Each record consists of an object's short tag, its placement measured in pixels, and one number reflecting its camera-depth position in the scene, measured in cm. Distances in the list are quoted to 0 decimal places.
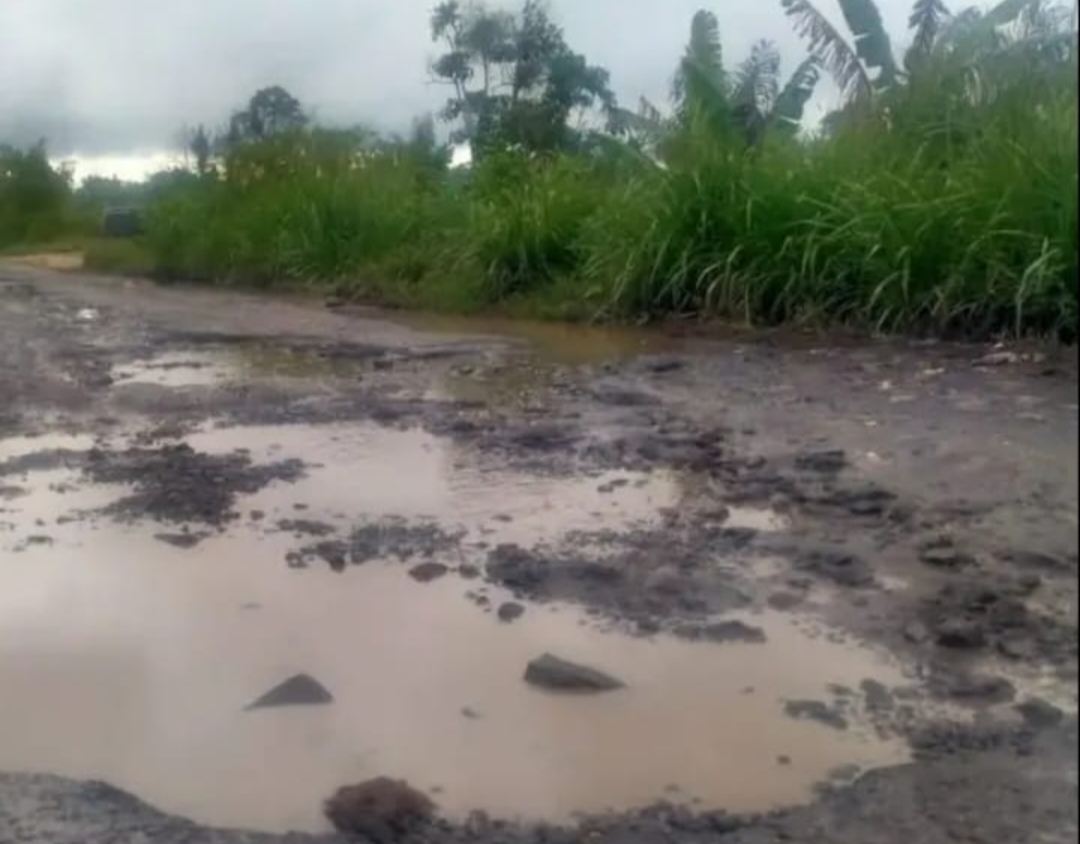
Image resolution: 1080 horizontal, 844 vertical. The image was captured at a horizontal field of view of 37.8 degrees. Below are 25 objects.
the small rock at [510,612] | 471
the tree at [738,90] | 1438
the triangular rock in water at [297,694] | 412
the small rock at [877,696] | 382
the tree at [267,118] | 2322
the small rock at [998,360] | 830
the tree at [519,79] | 2045
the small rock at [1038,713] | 345
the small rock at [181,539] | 582
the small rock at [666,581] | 488
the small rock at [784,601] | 466
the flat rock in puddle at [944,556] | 484
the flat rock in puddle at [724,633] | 441
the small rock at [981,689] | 377
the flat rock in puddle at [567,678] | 413
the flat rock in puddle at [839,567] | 484
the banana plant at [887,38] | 1138
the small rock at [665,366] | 953
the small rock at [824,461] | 628
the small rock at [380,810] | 333
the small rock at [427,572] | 520
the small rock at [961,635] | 416
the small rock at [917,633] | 425
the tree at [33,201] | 2753
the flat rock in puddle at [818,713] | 376
